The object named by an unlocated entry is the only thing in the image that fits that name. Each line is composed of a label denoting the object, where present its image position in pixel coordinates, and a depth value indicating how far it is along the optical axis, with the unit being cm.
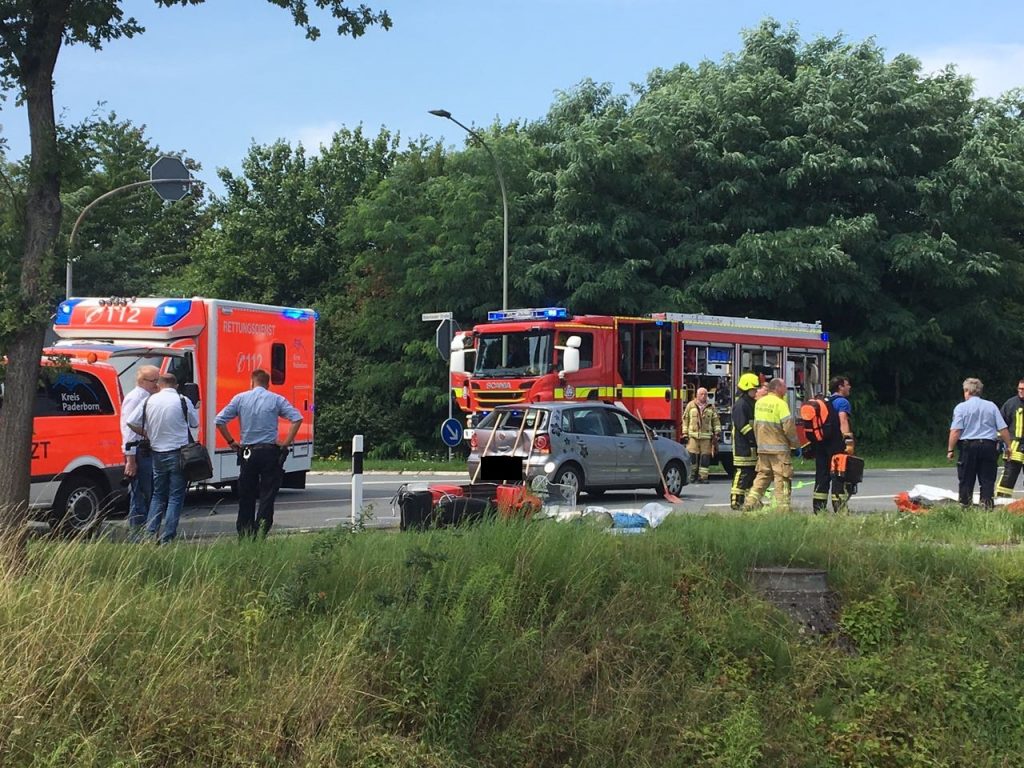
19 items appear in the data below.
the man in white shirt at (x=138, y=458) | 1227
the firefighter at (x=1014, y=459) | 1593
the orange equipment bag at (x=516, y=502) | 862
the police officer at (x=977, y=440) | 1504
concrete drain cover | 793
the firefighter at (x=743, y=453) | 1604
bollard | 1365
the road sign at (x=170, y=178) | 2541
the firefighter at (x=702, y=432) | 2317
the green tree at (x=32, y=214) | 722
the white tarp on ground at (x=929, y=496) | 1471
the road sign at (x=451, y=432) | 1811
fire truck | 2277
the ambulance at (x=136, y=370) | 1355
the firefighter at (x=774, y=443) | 1508
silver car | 1741
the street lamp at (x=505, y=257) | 2878
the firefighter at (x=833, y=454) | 1456
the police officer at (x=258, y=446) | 1188
